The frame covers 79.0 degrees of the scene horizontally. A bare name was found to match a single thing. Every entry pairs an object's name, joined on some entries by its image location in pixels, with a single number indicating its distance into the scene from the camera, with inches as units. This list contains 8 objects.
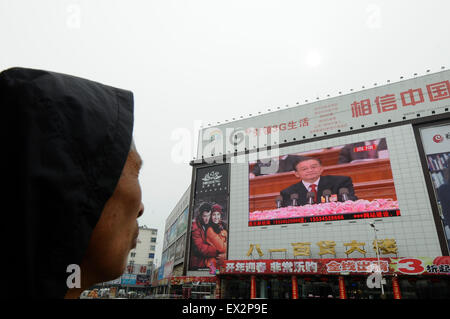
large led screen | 828.0
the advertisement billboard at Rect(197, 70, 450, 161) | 869.2
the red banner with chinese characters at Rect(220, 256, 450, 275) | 632.4
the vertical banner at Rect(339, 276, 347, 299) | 697.0
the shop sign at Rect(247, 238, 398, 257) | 744.4
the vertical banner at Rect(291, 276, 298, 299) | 762.2
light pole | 655.6
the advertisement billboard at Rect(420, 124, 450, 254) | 739.4
